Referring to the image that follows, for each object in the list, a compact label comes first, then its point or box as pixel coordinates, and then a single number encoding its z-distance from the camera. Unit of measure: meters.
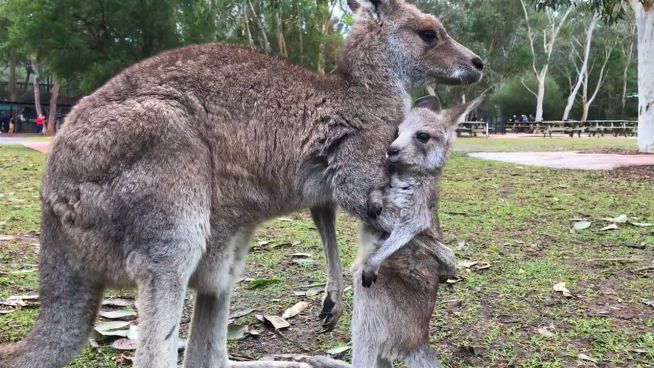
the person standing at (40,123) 31.69
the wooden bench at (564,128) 29.56
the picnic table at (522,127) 33.88
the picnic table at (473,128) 27.53
